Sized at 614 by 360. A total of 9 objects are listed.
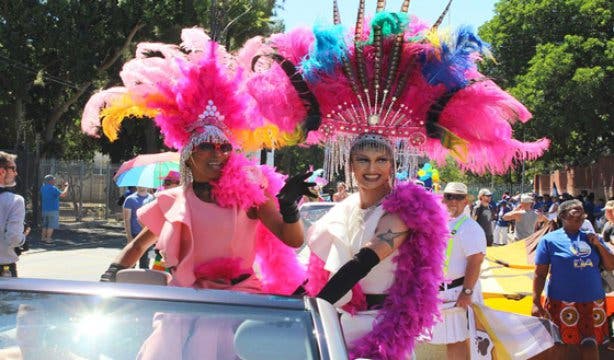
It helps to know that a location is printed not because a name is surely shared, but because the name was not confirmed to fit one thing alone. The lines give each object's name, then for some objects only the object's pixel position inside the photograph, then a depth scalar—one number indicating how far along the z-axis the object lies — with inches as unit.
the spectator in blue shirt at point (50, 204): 660.1
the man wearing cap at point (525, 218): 531.2
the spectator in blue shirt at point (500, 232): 749.3
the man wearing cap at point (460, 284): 208.2
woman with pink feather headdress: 138.9
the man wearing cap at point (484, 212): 468.8
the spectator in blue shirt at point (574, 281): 239.8
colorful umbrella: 420.8
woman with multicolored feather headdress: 132.6
